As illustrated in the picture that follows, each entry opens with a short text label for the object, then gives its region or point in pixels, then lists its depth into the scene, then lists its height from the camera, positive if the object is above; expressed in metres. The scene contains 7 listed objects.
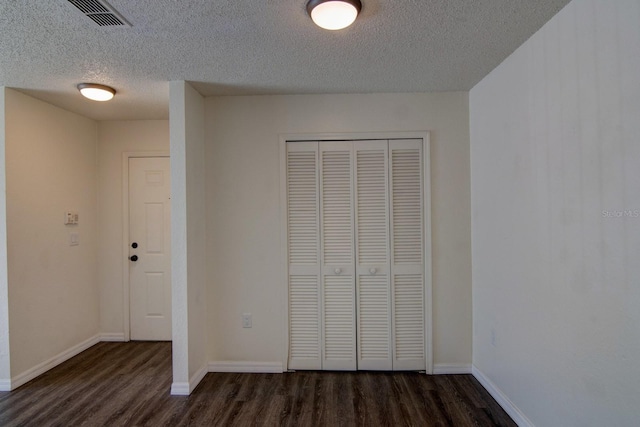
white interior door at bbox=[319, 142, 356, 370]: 2.92 -0.34
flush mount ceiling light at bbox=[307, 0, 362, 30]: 1.61 +1.04
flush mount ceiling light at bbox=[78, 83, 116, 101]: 2.68 +1.07
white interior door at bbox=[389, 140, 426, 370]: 2.90 -0.31
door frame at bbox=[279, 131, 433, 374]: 2.87 +0.01
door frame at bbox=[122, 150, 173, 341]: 3.69 -0.19
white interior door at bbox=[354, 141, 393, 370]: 2.91 -0.28
